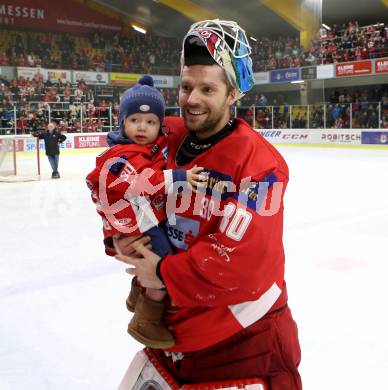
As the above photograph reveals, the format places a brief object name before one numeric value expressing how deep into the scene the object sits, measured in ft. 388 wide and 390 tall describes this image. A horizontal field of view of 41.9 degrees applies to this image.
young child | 4.39
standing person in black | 33.53
